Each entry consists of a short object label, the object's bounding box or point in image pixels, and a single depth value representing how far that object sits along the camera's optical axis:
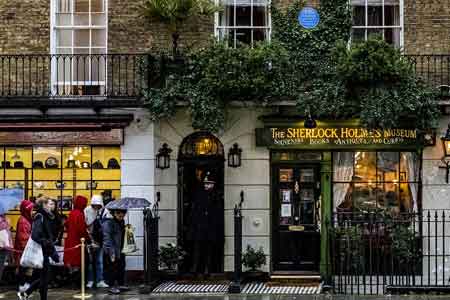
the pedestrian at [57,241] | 15.03
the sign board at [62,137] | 16.59
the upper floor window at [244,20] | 17.23
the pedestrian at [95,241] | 15.59
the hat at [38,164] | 16.98
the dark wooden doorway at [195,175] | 16.83
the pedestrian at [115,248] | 15.20
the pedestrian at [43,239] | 13.28
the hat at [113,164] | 16.80
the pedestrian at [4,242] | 14.84
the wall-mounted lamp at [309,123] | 16.14
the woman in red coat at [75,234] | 15.49
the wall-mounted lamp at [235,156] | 16.59
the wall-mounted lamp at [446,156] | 16.43
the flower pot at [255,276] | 16.36
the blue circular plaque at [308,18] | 16.88
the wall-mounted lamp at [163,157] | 16.62
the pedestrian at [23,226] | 15.53
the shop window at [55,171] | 16.89
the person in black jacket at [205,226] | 16.25
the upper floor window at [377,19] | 17.14
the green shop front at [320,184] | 16.55
